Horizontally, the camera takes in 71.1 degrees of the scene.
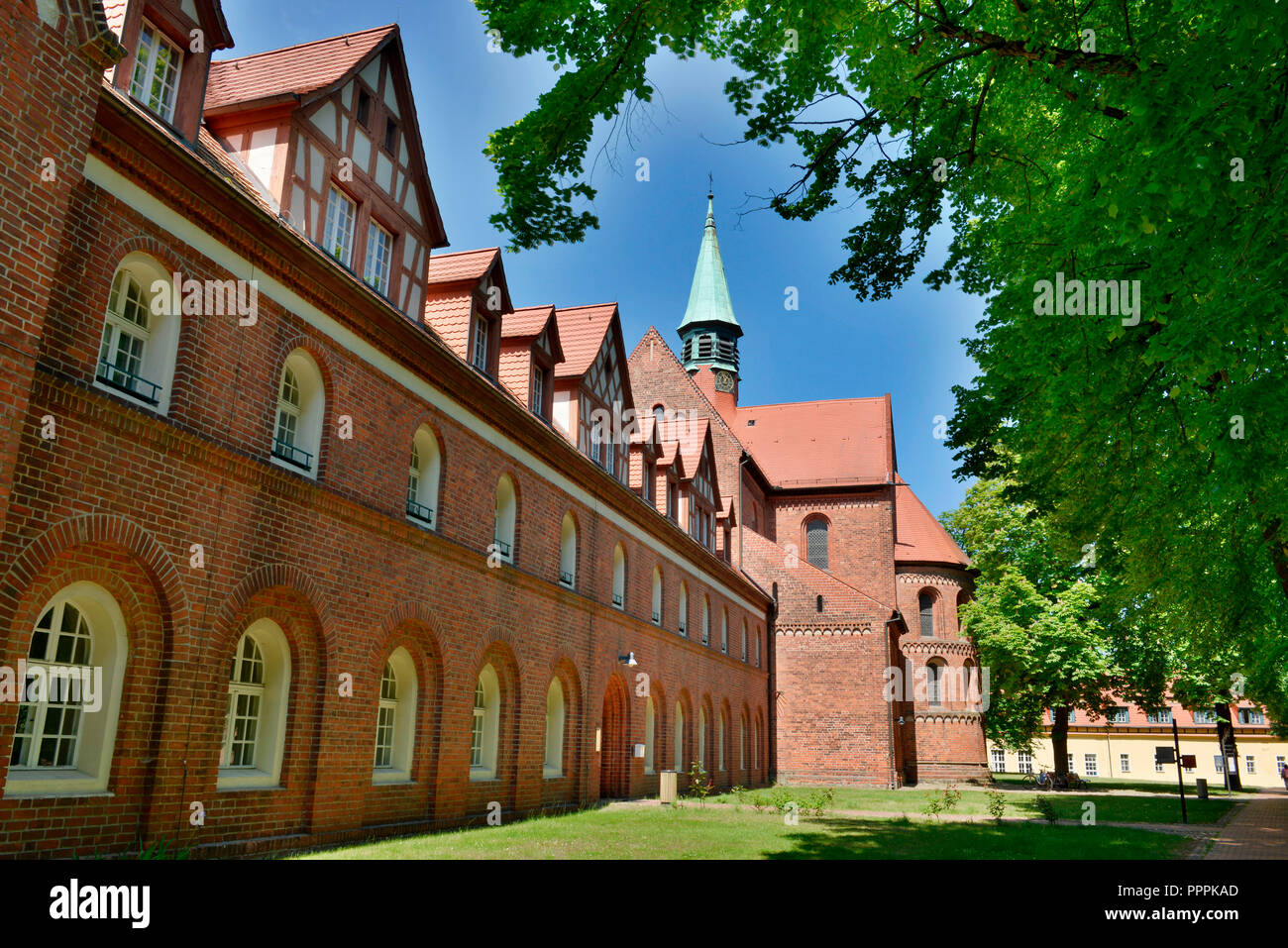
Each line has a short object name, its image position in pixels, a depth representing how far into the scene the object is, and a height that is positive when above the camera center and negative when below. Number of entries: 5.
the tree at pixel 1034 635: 33.50 +2.73
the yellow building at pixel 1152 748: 58.47 -2.27
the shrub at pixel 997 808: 18.56 -2.05
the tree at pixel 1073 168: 6.99 +4.87
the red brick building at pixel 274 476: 7.63 +2.54
